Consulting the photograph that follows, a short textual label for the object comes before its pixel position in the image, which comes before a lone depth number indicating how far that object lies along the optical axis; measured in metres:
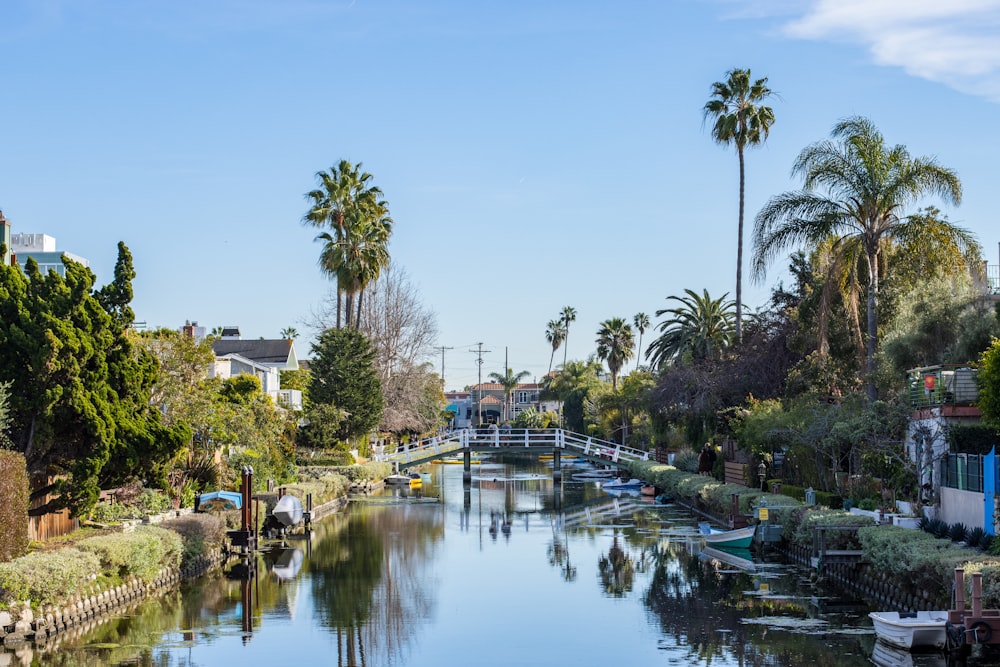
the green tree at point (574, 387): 128.38
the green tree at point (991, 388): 26.64
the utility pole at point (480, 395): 182.88
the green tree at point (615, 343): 118.50
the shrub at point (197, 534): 34.31
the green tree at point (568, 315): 169.50
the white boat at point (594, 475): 85.96
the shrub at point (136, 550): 27.41
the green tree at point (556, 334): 169.88
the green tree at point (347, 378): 68.75
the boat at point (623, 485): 72.44
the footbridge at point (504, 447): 75.69
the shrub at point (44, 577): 22.78
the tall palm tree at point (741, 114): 63.00
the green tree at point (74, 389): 27.23
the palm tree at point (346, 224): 69.44
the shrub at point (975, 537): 25.64
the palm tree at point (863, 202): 38.91
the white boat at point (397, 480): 76.38
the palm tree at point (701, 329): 72.50
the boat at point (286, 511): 45.16
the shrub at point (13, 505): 24.05
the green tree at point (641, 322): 128.75
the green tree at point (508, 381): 185.50
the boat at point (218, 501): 40.84
